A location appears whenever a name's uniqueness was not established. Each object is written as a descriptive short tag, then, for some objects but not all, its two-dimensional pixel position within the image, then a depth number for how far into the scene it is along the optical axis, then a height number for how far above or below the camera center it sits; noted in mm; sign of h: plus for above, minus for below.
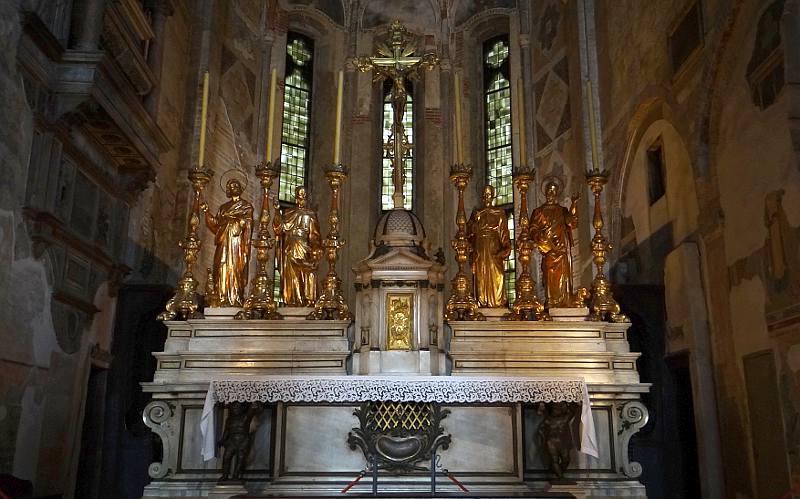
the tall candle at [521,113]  6671 +2927
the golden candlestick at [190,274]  6551 +1390
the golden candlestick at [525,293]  6863 +1287
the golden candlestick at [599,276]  6656 +1407
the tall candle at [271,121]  6743 +2814
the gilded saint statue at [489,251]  7086 +1737
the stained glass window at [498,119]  15680 +6742
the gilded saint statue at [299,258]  7043 +1622
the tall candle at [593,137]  6785 +2684
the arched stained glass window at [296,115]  15555 +6744
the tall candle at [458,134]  6872 +2761
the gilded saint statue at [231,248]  6887 +1693
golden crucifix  7035 +3475
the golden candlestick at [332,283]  6621 +1319
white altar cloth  5887 +333
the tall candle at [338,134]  6641 +2655
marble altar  6027 +168
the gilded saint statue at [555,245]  7020 +1775
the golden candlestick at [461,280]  6699 +1384
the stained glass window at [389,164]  15969 +5805
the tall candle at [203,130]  6598 +2661
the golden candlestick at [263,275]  6570 +1380
